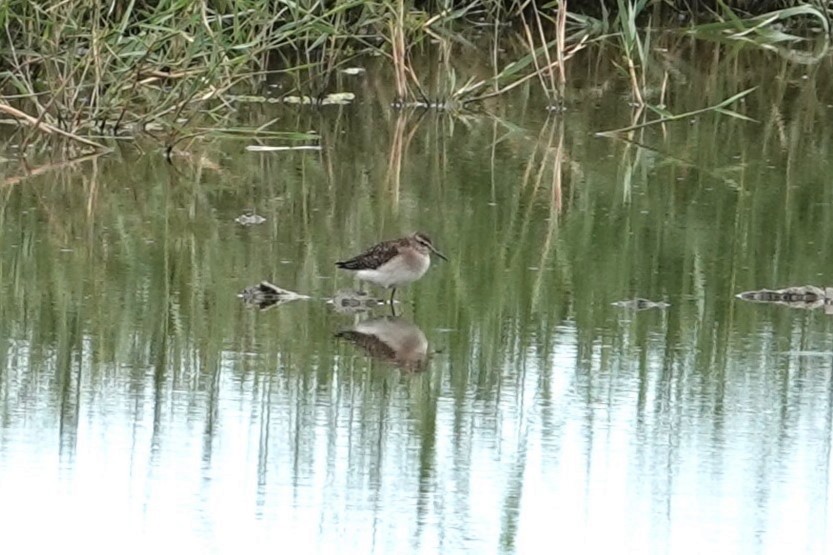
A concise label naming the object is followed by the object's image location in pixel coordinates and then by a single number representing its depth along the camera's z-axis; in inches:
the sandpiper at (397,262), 742.5
